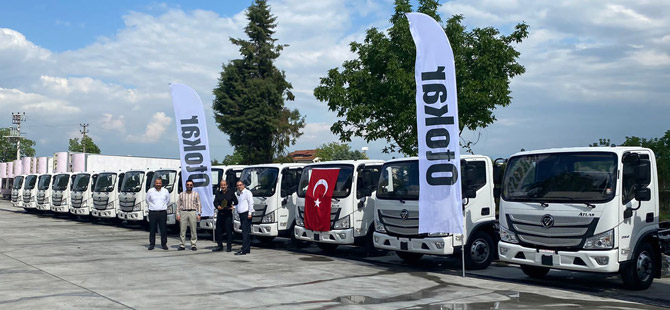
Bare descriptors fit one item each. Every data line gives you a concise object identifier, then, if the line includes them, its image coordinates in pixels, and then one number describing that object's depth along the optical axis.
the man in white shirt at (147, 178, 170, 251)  15.58
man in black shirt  15.04
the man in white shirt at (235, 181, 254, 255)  14.60
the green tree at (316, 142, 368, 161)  87.31
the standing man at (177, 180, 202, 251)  15.36
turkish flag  14.04
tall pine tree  54.47
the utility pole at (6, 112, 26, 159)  94.31
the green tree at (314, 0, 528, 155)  20.52
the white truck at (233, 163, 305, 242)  15.61
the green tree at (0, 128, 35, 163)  117.81
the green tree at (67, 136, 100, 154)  119.23
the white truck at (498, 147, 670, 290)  9.45
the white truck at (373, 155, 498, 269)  11.82
